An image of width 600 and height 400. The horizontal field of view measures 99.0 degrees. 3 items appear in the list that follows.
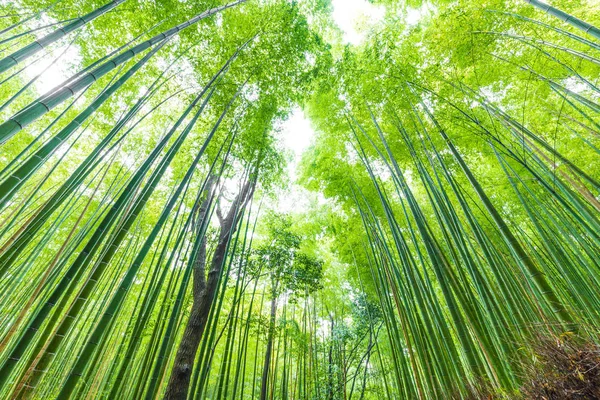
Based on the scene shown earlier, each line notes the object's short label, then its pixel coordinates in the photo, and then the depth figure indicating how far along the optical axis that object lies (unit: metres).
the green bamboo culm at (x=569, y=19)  1.59
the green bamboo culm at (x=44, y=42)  1.16
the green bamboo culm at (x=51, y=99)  0.99
